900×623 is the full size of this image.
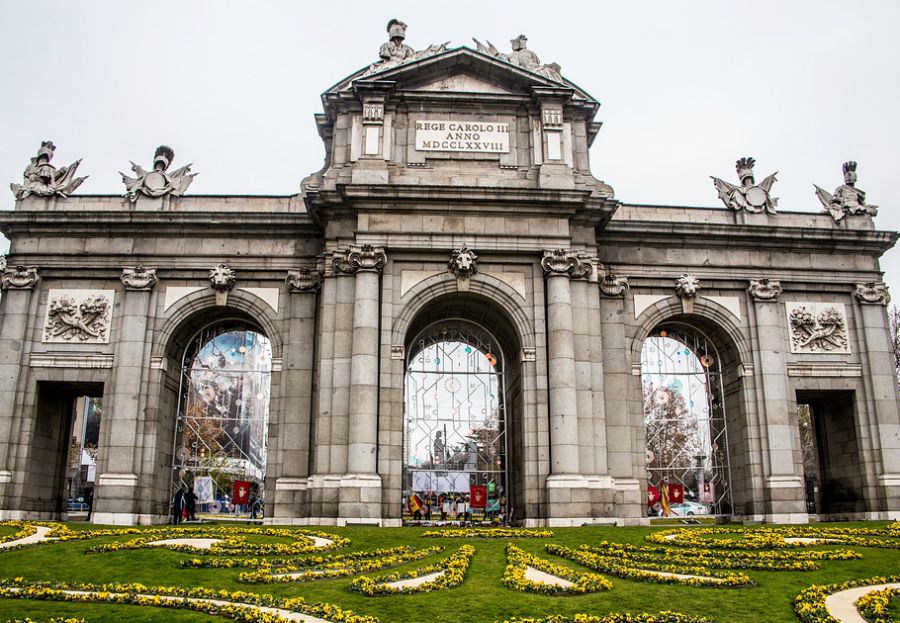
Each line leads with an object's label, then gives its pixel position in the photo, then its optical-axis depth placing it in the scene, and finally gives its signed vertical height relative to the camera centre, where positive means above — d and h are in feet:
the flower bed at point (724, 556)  48.96 -3.82
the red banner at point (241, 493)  88.48 +0.05
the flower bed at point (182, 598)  36.31 -4.94
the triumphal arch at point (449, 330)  79.97 +16.96
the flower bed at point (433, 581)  41.55 -4.46
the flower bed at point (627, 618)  35.55 -5.27
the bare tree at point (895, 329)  133.28 +26.91
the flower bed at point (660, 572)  43.75 -4.23
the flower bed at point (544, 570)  41.83 -4.40
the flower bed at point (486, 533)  64.54 -3.07
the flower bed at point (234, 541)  53.93 -3.28
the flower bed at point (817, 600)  36.47 -4.97
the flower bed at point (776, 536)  58.18 -3.14
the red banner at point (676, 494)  90.22 +0.05
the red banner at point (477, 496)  87.97 -0.21
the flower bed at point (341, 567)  44.57 -4.18
